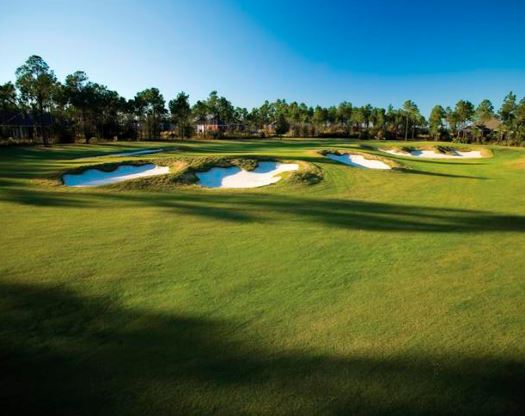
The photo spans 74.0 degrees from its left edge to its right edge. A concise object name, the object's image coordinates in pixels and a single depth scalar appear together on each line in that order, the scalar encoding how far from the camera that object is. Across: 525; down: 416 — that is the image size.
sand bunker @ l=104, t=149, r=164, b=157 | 30.36
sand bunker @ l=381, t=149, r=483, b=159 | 42.34
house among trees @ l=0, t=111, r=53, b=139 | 61.66
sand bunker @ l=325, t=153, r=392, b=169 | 23.38
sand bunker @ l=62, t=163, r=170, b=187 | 15.55
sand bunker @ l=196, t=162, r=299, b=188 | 16.23
